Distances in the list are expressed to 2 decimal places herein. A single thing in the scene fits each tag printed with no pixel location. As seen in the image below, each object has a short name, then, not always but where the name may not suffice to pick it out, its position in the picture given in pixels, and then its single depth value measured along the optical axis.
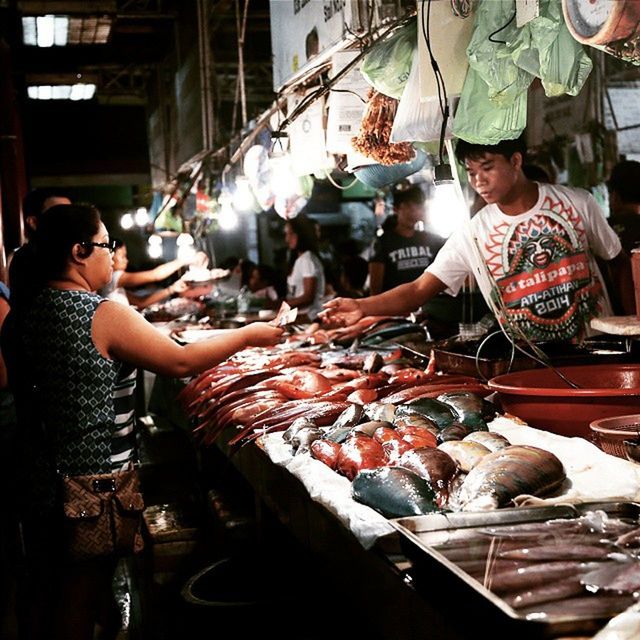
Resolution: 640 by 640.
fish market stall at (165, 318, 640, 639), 2.06
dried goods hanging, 5.47
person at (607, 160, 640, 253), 7.20
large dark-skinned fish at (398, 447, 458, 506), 2.94
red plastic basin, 3.49
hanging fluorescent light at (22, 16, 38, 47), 14.04
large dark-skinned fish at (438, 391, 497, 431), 3.84
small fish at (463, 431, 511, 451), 3.24
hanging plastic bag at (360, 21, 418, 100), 4.83
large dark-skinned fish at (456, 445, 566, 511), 2.66
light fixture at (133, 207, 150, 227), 18.94
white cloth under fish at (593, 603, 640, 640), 1.70
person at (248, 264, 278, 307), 14.64
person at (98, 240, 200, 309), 12.00
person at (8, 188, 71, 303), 4.25
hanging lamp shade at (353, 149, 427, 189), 6.02
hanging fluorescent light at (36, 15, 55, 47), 13.87
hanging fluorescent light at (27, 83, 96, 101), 21.77
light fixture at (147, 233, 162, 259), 17.71
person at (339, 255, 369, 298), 12.06
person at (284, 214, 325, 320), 12.00
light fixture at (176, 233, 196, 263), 14.30
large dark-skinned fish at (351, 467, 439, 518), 2.73
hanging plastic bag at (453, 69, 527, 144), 4.28
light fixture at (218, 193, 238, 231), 11.94
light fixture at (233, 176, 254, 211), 9.59
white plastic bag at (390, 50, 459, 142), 4.65
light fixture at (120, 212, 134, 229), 19.14
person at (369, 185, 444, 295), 9.27
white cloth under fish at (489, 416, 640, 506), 2.79
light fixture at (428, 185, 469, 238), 4.70
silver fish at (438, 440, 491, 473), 3.11
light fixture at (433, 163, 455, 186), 4.38
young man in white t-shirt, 5.14
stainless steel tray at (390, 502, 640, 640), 1.77
